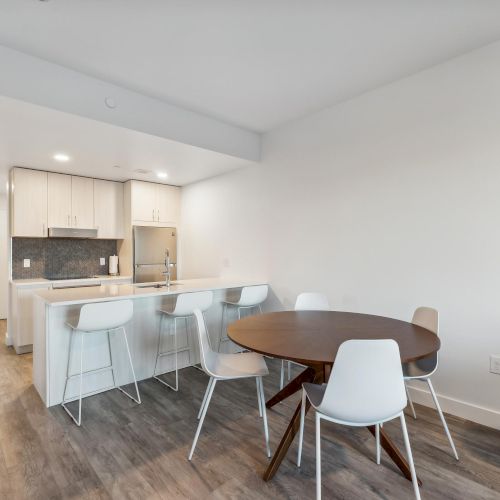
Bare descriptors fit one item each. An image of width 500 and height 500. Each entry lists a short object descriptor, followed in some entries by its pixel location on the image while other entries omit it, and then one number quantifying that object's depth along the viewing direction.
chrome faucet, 3.53
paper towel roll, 5.15
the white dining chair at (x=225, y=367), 2.01
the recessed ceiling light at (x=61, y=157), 3.69
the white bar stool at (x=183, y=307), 3.03
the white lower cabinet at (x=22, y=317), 3.97
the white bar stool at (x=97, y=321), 2.51
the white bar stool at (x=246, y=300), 3.57
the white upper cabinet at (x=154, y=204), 4.91
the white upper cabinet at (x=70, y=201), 4.46
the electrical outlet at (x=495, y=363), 2.34
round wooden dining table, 1.65
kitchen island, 2.70
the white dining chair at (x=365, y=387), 1.42
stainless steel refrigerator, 4.90
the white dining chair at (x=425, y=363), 2.03
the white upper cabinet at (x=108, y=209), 4.88
